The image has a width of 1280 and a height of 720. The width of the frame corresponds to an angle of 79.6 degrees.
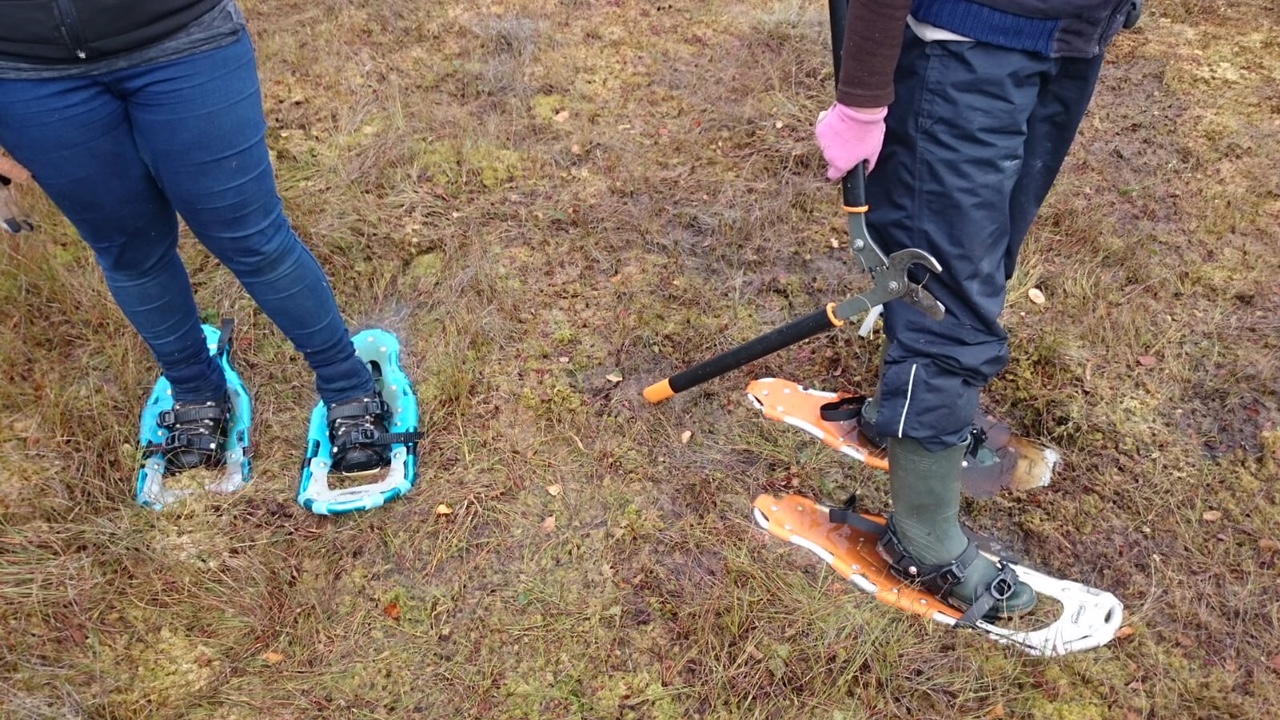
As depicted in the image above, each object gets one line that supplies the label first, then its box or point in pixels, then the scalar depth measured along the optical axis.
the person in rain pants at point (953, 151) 1.55
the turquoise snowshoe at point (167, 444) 2.41
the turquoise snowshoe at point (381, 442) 2.41
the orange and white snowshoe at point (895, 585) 2.13
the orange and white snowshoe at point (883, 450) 2.56
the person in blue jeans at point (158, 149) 1.59
